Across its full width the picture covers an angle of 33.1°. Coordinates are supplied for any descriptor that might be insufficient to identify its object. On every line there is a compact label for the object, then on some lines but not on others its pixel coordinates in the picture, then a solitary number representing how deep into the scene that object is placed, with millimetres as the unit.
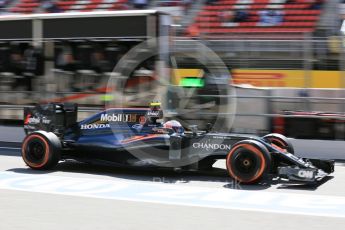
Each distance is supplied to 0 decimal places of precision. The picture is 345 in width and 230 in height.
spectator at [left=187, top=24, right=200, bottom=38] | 13477
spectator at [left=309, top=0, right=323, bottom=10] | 16384
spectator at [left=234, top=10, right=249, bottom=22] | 16734
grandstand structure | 16000
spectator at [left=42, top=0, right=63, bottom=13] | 19531
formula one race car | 8109
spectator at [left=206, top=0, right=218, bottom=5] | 17953
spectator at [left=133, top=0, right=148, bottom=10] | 18194
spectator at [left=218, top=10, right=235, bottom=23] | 16859
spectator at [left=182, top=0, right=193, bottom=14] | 17688
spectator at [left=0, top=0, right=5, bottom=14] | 20695
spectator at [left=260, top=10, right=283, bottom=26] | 16391
